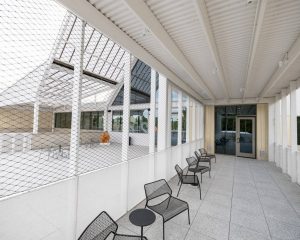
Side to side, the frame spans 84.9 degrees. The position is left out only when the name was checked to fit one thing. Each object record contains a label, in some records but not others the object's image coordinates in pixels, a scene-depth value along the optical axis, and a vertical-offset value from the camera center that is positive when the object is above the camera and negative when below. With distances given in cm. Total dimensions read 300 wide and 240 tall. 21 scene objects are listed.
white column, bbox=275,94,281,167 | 705 -25
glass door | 888 -60
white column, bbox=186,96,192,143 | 706 +21
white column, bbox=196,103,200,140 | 845 +20
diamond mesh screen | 220 +119
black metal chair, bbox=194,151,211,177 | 582 -125
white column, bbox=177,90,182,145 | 588 +23
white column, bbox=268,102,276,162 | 804 -28
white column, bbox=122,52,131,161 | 316 +40
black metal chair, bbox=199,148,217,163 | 646 -120
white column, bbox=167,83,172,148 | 485 +31
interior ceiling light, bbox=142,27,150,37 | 256 +147
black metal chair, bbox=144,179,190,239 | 241 -129
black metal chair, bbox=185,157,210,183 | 448 -122
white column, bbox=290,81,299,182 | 501 +5
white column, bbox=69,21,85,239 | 213 +23
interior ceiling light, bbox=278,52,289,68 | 345 +144
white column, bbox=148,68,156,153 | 407 +20
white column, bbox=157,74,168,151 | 460 +31
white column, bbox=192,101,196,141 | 782 +16
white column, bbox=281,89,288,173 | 601 -5
